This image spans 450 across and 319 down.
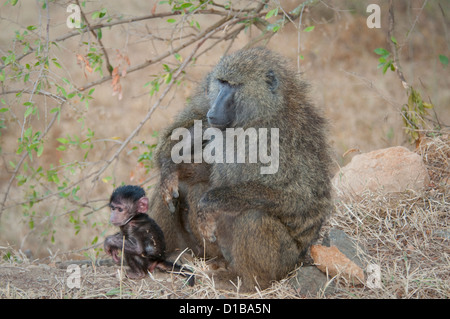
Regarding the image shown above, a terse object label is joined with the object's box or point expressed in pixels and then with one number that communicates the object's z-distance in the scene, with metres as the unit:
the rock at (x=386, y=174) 4.04
